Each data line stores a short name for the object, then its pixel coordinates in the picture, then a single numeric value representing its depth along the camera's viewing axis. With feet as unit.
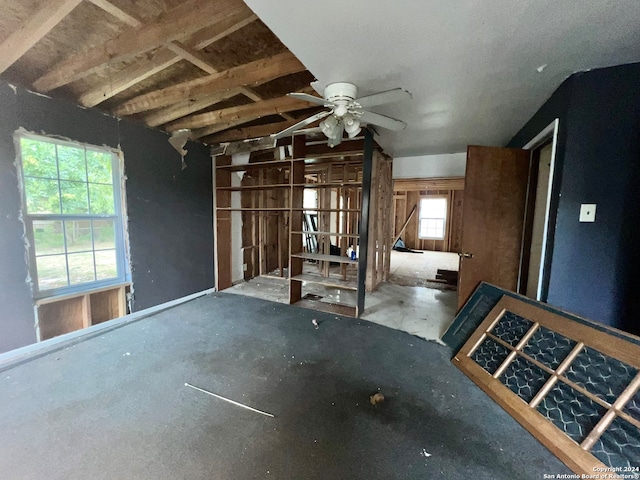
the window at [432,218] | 29.14
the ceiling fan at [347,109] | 6.07
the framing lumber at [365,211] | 9.80
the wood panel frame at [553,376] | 4.25
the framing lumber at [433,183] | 15.74
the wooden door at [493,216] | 8.68
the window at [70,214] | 7.73
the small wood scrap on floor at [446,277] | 15.38
